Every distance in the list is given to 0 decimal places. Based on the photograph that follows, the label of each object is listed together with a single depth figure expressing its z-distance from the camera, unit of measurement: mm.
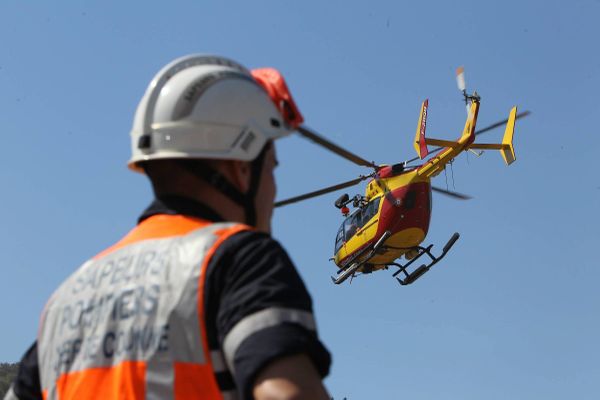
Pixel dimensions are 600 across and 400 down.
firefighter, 2174
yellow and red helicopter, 32781
